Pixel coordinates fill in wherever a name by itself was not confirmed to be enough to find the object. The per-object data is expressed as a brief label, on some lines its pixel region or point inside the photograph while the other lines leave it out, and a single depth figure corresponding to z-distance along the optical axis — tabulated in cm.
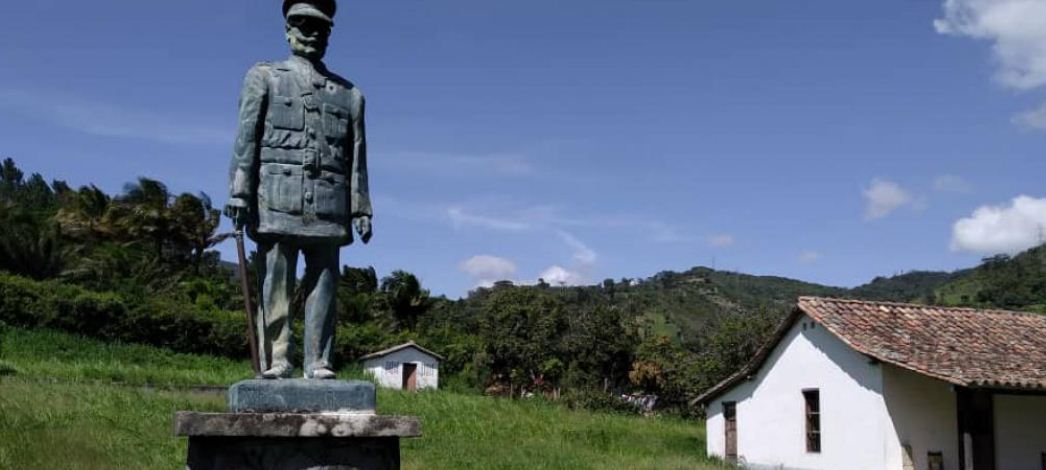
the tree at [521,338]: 4006
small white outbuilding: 3419
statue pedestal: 507
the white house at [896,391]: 1808
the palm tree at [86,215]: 4475
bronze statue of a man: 568
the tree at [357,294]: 4284
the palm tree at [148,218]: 4450
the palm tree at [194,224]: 4506
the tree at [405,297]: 4519
